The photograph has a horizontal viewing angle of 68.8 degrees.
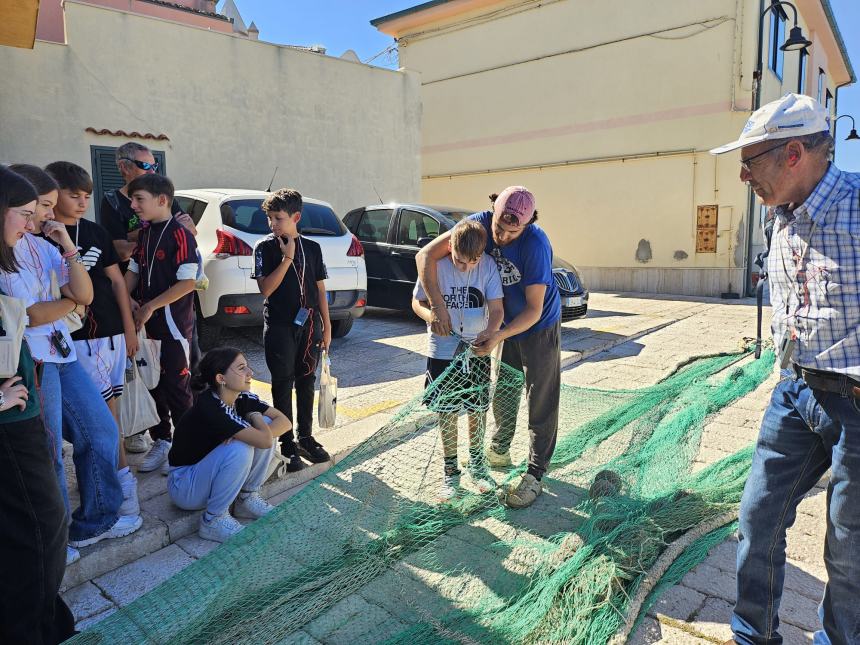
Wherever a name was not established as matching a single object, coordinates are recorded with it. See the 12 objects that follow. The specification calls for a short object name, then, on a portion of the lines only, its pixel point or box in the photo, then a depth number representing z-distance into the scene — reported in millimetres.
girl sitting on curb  2965
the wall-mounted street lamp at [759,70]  9820
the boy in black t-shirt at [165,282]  3365
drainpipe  12062
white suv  5848
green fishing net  2264
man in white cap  1774
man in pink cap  3096
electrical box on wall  12719
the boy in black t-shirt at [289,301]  3475
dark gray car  7918
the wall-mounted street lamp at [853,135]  15448
